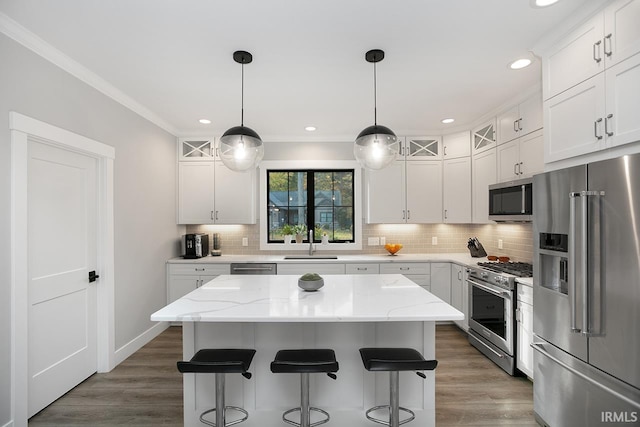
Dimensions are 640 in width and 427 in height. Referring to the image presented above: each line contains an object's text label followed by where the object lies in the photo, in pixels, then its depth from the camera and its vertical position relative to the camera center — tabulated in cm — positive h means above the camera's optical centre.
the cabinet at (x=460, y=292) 402 -95
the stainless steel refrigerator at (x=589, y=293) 161 -43
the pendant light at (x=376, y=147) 226 +47
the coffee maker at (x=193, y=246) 454 -38
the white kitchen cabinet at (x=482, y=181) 392 +41
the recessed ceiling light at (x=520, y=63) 265 +123
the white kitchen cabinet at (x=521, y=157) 312 +58
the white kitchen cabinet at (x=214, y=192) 472 +36
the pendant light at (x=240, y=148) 232 +48
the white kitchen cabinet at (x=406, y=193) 473 +33
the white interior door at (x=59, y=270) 242 -41
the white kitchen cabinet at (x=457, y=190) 445 +34
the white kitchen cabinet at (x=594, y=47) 173 +98
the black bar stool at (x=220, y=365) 179 -82
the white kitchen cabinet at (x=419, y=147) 477 +98
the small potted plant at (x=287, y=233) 488 -23
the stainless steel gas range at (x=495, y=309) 300 -92
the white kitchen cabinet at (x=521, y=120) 312 +96
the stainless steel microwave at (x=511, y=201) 308 +14
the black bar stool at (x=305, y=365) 177 -81
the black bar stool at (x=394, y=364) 179 -81
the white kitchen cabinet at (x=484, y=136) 389 +97
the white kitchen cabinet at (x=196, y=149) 474 +98
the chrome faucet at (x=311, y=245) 483 -41
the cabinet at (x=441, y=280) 438 -85
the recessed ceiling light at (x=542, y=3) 192 +123
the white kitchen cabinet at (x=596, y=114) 172 +58
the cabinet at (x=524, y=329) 278 -97
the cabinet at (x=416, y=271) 441 -73
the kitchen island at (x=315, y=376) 222 -105
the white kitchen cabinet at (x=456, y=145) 448 +97
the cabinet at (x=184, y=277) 435 -77
